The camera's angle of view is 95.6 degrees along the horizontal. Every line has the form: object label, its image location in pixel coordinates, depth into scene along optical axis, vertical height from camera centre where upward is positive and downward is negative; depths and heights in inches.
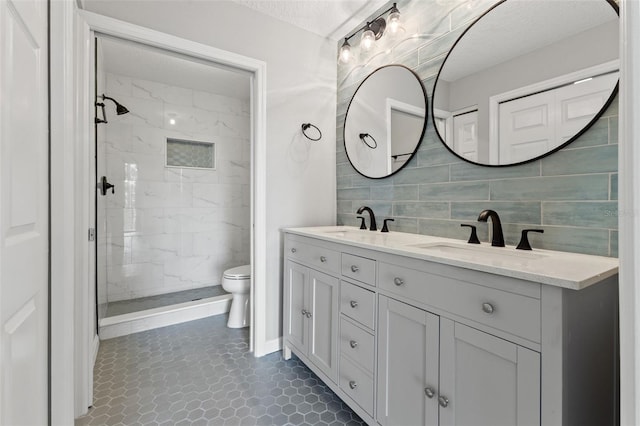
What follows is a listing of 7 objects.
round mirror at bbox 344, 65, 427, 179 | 70.4 +24.8
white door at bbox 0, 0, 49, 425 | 29.4 +0.0
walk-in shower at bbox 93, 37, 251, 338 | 109.5 +12.1
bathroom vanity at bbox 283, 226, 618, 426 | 30.5 -15.9
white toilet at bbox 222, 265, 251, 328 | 99.9 -29.0
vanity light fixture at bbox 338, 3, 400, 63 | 70.8 +47.9
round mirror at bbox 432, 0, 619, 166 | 44.1 +23.8
